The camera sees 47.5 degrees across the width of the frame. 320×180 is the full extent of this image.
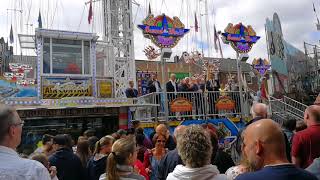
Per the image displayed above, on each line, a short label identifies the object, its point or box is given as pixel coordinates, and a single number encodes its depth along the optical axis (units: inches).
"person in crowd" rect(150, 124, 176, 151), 234.1
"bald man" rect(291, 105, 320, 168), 160.6
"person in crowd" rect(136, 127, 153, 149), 279.9
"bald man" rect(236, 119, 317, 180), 79.9
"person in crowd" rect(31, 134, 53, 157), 229.2
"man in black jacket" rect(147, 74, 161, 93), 559.8
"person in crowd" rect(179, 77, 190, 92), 557.4
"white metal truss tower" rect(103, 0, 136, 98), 767.1
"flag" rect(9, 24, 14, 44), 977.4
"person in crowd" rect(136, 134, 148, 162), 241.0
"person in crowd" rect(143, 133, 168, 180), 218.2
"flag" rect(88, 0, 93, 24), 837.8
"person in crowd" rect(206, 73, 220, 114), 576.7
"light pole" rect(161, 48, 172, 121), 483.8
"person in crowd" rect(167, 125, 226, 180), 124.0
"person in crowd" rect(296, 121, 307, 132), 241.3
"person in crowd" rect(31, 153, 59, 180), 150.7
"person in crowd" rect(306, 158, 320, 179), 123.6
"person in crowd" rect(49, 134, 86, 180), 189.8
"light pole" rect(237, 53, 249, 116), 582.9
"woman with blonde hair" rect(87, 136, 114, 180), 187.5
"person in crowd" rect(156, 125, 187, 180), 171.0
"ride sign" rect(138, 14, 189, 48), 504.6
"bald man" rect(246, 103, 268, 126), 211.9
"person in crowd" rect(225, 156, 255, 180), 140.0
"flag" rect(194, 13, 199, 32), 1059.7
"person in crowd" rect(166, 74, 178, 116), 537.6
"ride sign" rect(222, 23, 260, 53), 617.3
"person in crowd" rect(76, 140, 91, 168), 221.3
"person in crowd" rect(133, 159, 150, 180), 203.6
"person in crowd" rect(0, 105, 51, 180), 92.0
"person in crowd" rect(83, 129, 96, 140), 293.5
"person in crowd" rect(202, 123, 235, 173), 186.5
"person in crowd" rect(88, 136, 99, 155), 244.0
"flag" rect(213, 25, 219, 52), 1197.1
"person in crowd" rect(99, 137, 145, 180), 137.9
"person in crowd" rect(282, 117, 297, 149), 255.3
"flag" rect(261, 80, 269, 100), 660.2
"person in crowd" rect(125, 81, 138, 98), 541.3
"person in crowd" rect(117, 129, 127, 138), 266.8
